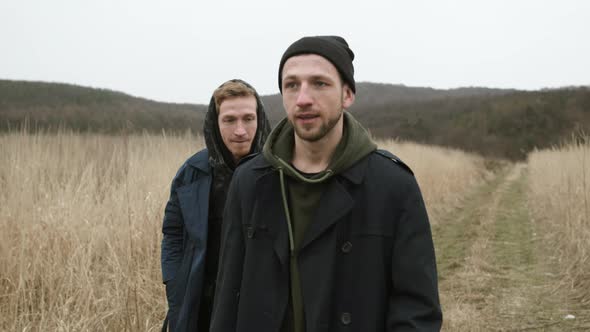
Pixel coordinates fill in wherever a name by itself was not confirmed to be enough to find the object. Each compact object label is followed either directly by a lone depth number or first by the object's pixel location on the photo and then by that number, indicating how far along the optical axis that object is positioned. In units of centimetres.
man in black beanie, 145
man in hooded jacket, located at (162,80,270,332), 208
